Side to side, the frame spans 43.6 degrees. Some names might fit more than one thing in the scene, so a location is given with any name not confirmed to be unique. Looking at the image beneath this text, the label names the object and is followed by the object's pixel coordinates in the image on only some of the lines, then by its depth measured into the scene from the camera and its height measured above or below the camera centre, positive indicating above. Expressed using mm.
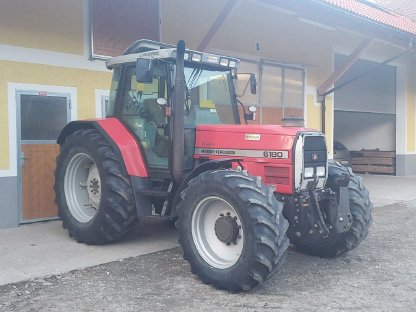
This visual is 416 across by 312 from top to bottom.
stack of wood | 17109 -565
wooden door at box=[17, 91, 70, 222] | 7520 -23
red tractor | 4652 -319
